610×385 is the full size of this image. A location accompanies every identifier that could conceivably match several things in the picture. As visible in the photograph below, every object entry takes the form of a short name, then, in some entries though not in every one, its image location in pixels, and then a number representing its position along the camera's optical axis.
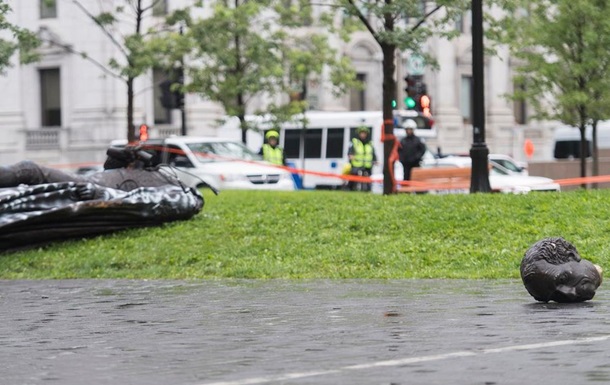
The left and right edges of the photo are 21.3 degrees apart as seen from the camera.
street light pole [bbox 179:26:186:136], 43.25
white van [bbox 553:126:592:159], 60.81
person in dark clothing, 34.38
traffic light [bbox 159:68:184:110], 43.72
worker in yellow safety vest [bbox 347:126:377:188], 40.47
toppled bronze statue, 18.48
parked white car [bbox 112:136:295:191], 35.25
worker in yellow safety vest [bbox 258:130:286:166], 38.66
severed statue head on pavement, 11.28
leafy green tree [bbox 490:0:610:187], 39.56
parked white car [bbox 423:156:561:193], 33.94
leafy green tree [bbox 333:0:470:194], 25.19
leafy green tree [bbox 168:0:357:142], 42.50
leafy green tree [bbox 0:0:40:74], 21.31
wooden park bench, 30.11
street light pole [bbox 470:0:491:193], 21.58
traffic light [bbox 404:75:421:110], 34.78
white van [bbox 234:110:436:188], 47.38
